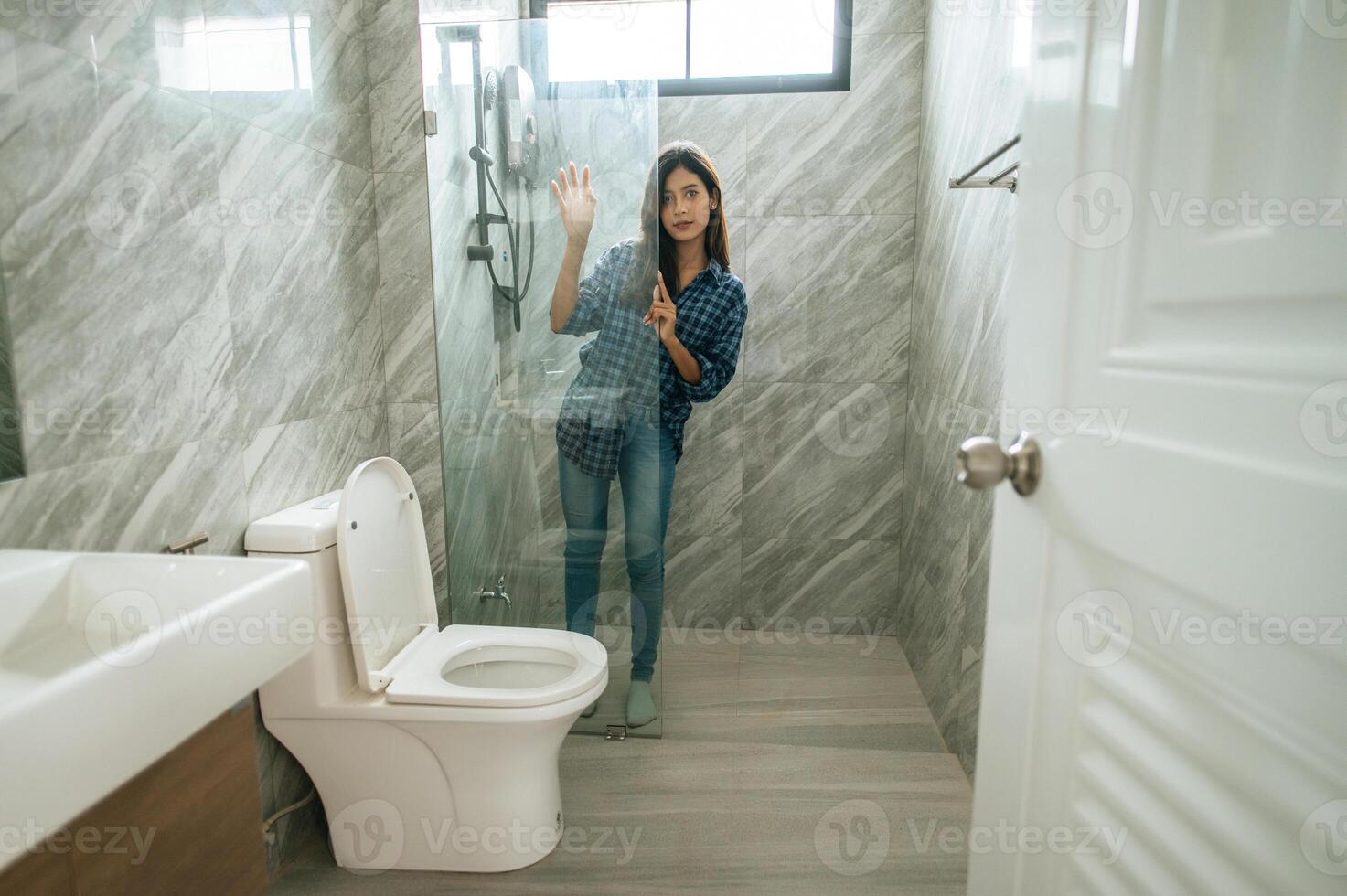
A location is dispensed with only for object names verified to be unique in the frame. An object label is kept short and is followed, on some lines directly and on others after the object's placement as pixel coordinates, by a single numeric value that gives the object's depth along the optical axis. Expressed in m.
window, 2.58
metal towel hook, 1.53
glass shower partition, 1.91
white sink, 0.64
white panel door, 0.43
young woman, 1.98
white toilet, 1.52
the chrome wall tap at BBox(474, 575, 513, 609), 2.12
